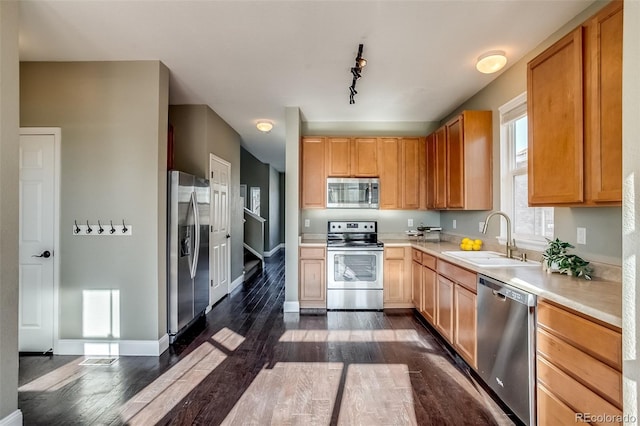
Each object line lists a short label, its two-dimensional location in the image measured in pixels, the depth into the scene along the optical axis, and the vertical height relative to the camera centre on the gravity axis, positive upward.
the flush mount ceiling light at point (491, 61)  2.63 +1.30
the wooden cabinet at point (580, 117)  1.54 +0.56
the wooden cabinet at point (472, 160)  3.27 +0.57
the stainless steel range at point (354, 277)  4.11 -0.84
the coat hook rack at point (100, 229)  2.84 -0.15
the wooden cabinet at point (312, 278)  4.14 -0.86
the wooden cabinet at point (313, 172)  4.49 +0.59
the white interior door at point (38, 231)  2.83 -0.17
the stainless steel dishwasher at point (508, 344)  1.73 -0.80
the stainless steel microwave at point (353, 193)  4.47 +0.30
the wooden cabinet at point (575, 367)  1.25 -0.68
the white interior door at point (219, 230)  4.30 -0.25
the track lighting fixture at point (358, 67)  2.60 +1.29
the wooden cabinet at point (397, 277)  4.14 -0.84
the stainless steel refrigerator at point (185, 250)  3.10 -0.40
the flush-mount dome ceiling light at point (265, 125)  4.61 +1.30
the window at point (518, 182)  2.65 +0.31
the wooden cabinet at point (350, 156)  4.48 +0.83
